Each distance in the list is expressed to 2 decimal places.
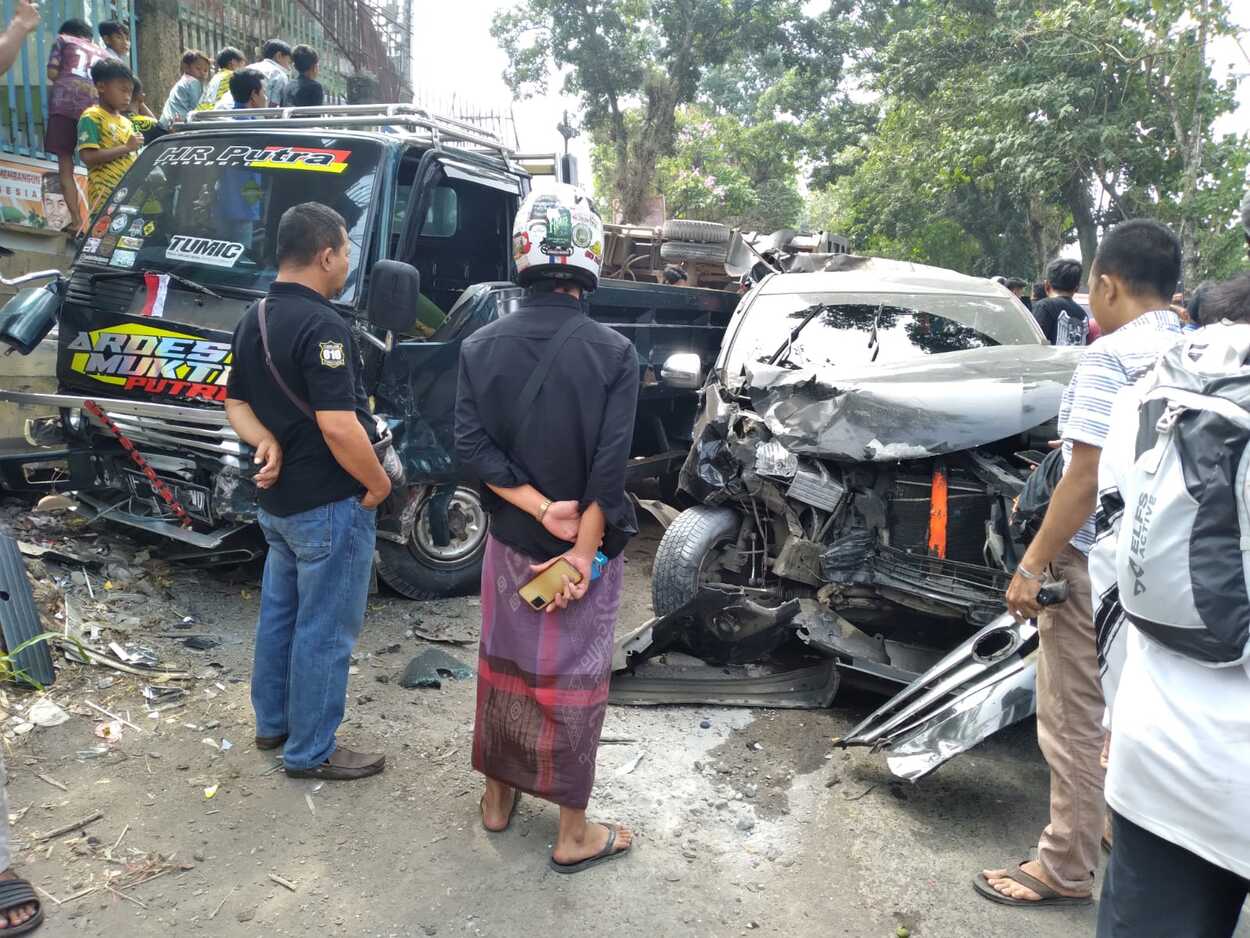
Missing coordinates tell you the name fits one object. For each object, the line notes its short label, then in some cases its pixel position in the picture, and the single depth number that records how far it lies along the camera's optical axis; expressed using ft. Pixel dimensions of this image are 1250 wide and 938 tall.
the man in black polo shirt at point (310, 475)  10.02
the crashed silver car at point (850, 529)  13.03
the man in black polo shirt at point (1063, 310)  24.48
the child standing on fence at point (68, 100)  24.31
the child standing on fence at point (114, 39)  26.30
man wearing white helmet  8.89
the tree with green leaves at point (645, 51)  71.92
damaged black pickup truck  14.65
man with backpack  4.92
